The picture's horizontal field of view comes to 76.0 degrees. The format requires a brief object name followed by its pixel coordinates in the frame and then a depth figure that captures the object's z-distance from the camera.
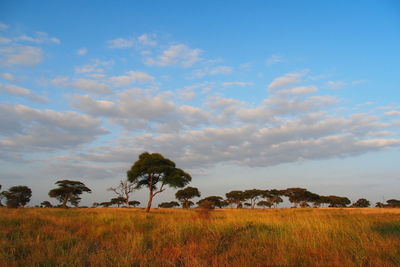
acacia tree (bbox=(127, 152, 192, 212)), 31.09
